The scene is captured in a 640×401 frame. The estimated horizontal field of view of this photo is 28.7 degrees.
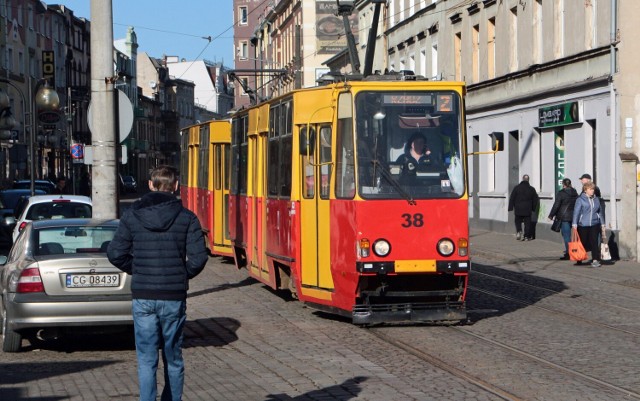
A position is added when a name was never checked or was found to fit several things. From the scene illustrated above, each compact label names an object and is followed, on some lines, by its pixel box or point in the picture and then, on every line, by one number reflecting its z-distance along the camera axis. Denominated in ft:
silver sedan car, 41.01
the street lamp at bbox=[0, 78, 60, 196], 109.52
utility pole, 58.39
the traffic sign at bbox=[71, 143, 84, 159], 167.02
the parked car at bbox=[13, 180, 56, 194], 150.20
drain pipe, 92.94
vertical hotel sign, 243.89
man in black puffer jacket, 26.68
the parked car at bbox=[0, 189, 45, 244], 111.96
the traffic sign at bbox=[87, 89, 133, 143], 58.49
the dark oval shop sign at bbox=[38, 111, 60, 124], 133.90
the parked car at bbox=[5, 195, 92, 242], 75.05
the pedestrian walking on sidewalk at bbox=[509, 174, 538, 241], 110.93
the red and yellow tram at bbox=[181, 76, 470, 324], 48.49
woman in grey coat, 84.64
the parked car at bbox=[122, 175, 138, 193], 323.10
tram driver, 49.29
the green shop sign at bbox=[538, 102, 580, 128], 104.12
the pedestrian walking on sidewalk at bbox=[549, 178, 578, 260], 92.79
